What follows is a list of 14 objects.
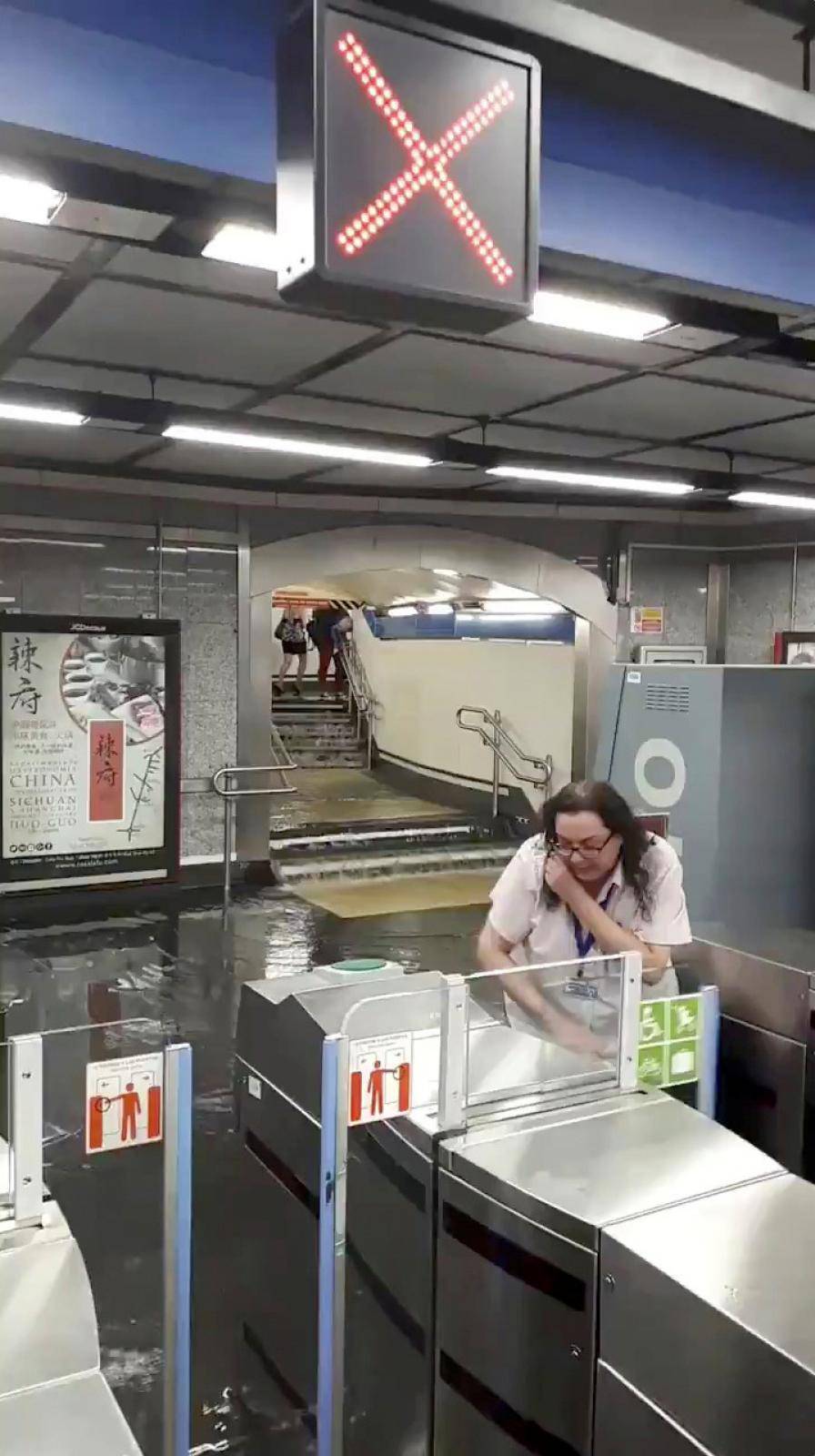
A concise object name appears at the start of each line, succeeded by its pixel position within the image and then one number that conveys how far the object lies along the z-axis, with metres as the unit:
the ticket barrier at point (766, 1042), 2.56
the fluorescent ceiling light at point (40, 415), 4.87
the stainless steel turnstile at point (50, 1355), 1.32
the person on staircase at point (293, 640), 14.92
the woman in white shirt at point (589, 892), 2.68
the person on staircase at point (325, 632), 14.83
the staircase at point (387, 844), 8.56
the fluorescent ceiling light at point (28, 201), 2.26
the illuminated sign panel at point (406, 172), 1.58
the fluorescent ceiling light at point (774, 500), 7.21
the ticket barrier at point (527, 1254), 1.41
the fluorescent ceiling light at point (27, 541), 7.02
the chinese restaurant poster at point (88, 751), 6.88
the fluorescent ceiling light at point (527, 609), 9.71
